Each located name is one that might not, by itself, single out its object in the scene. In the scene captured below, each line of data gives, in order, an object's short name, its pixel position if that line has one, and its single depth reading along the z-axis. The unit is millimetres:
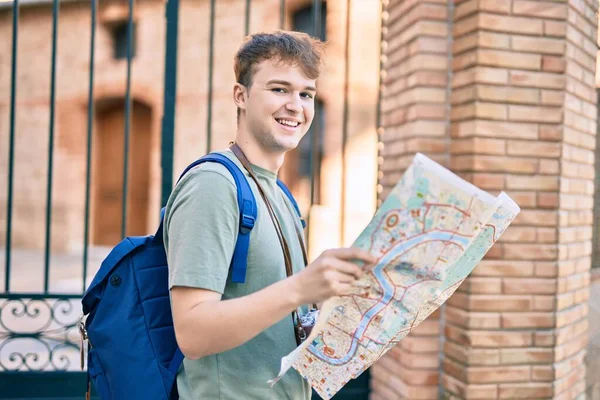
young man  1128
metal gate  3531
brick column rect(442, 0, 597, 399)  2934
